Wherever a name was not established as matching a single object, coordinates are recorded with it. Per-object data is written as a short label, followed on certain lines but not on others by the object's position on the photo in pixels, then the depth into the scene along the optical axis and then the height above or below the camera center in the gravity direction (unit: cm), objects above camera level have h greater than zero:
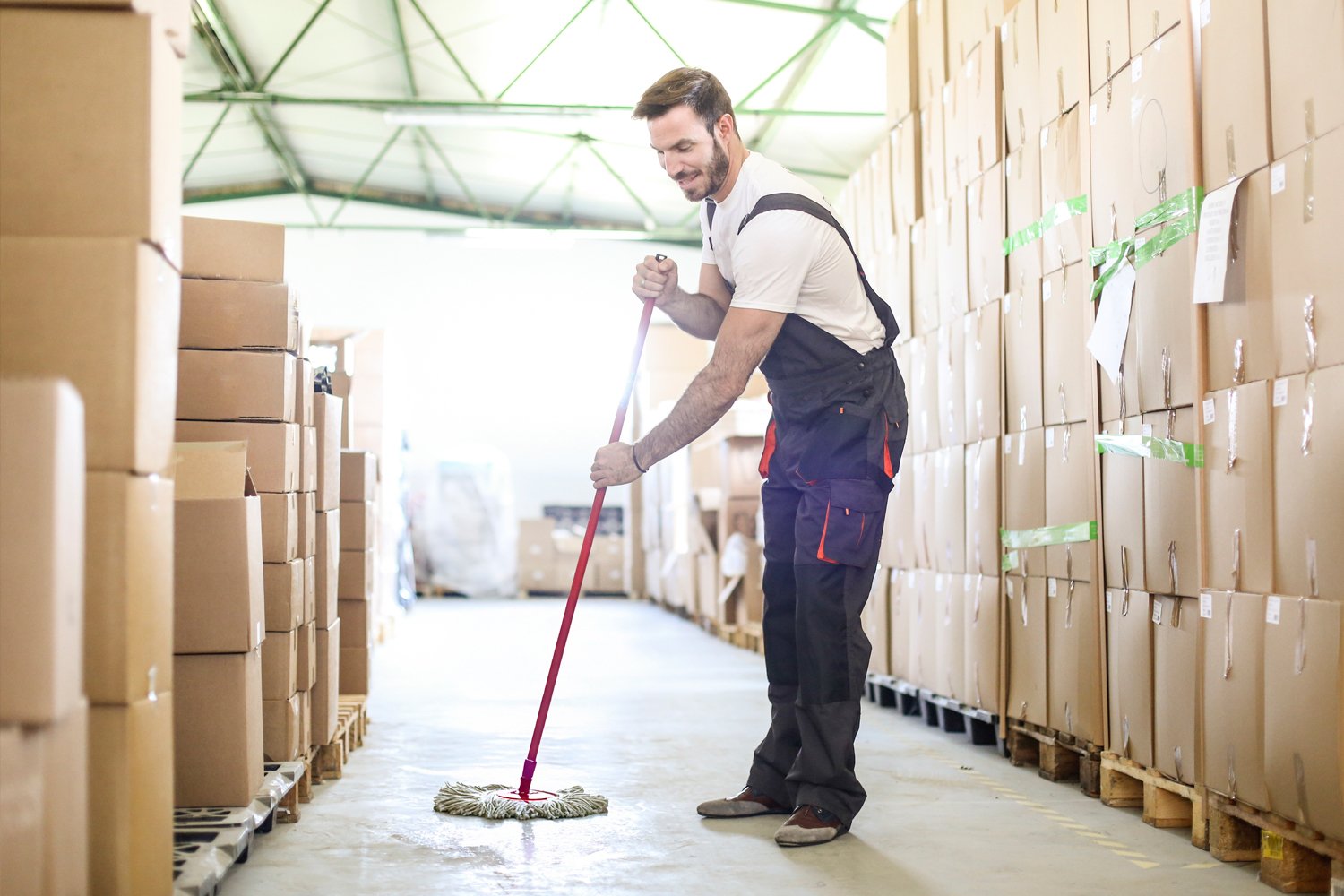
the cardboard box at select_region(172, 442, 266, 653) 280 -7
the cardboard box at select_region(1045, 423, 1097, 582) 378 +6
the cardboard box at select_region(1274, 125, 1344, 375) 256 +53
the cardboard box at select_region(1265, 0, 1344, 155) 256 +89
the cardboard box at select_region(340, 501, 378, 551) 483 -3
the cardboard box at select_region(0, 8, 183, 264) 197 +61
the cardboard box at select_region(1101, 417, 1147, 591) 349 -2
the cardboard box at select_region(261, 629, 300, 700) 340 -39
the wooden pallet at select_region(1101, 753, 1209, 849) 311 -75
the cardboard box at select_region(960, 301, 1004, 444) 449 +49
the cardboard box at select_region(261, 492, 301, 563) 338 -2
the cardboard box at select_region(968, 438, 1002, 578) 448 +1
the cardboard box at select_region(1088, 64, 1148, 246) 356 +98
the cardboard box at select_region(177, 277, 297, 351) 337 +53
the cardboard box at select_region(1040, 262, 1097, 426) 382 +50
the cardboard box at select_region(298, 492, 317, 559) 366 -2
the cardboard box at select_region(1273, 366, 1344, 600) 253 +3
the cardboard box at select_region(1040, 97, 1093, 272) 386 +100
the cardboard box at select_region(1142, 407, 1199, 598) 320 -2
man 318 +30
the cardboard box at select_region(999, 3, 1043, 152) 420 +144
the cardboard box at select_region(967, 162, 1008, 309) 448 +96
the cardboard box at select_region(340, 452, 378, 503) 479 +15
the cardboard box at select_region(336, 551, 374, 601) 481 -22
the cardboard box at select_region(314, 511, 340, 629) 400 -16
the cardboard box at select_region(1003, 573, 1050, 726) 407 -45
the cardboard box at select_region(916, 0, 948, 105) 512 +188
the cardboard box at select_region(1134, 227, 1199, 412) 319 +46
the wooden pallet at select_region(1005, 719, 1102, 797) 376 -77
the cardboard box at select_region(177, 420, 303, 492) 334 +20
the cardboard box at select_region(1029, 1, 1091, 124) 385 +138
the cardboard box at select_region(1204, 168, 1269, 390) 283 +46
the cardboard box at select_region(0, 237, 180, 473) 191 +29
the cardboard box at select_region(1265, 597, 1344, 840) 247 -41
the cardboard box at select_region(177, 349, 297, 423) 334 +34
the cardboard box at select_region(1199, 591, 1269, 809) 280 -42
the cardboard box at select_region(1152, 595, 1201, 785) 317 -45
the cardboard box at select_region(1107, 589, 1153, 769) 342 -44
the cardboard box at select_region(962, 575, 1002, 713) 443 -46
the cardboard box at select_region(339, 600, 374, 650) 489 -40
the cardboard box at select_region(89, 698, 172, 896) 191 -42
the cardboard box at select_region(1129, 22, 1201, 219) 317 +99
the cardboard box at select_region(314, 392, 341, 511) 396 +22
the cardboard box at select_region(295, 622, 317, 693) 364 -40
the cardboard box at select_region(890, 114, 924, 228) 543 +144
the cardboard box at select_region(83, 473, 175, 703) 188 -10
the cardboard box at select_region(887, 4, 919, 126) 549 +192
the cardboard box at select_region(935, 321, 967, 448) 486 +49
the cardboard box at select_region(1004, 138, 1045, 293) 420 +101
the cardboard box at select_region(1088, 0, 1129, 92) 360 +133
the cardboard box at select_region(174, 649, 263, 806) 287 -47
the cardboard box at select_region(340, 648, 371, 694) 496 -58
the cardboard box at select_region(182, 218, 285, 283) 341 +71
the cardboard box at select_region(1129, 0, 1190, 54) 326 +127
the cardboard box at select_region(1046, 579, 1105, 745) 372 -45
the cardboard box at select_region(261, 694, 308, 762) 342 -55
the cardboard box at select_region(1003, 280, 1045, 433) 417 +50
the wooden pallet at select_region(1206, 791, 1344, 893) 257 -72
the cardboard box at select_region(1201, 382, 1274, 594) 281 +3
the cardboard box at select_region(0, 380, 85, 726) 156 -3
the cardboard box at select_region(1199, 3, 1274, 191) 285 +95
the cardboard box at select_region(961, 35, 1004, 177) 451 +143
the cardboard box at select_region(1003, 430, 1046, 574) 413 +7
